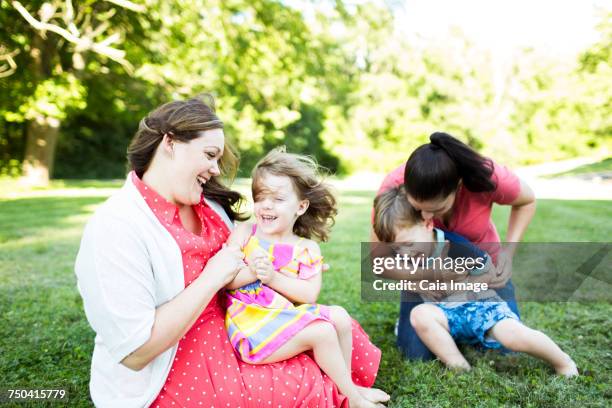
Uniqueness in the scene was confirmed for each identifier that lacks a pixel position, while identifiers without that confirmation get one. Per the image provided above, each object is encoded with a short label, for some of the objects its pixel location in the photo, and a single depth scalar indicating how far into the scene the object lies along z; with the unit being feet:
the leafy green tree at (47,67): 32.07
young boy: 9.84
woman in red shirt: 9.55
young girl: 7.32
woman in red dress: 6.11
